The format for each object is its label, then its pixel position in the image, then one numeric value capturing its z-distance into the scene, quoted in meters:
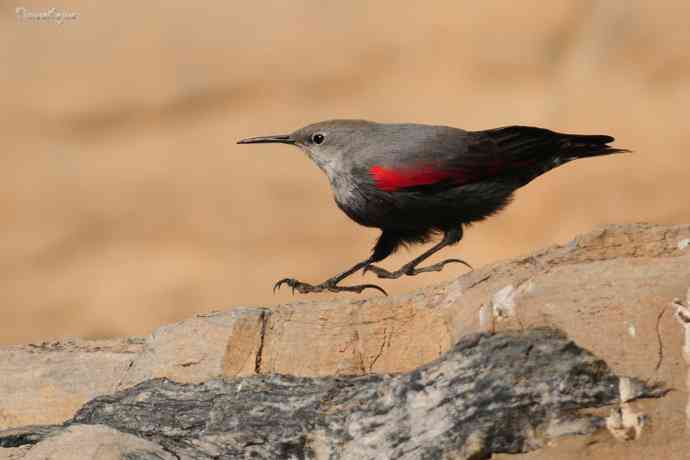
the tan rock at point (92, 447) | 9.87
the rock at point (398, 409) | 9.53
